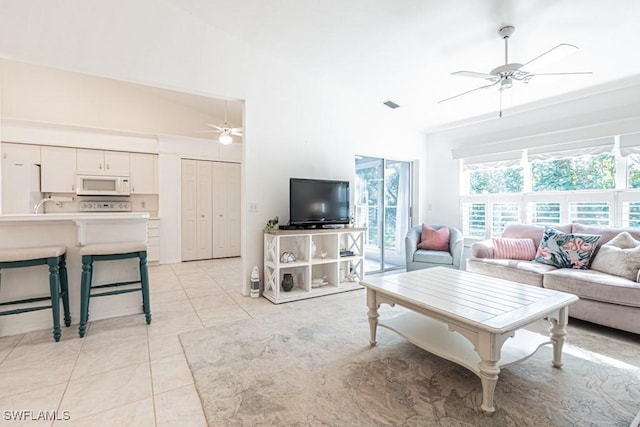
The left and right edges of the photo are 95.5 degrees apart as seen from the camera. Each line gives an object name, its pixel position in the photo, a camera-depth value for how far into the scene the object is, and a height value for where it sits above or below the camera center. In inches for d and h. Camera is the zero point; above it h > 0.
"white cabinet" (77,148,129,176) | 202.4 +34.1
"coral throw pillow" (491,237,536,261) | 145.2 -20.3
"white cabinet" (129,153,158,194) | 216.7 +27.5
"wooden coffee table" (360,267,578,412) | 63.1 -25.8
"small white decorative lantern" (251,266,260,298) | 143.3 -36.6
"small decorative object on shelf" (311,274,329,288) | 154.3 -39.2
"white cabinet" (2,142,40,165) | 183.3 +36.6
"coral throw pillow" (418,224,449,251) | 179.6 -19.1
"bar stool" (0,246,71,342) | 89.1 -17.2
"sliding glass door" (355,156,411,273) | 201.5 +0.9
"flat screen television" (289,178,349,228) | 145.6 +3.8
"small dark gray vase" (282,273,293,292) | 145.4 -36.8
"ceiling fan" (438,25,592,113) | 89.1 +47.6
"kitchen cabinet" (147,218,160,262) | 213.3 -22.2
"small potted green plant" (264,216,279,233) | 141.3 -7.7
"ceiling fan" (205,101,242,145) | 183.9 +49.1
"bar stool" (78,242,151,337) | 99.2 -20.0
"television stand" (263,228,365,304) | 139.1 -26.9
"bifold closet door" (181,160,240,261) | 229.8 +0.4
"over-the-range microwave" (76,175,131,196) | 199.3 +17.3
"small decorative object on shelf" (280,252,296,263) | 142.8 -23.7
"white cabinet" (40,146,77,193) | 192.9 +27.3
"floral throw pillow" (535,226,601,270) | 125.0 -18.0
